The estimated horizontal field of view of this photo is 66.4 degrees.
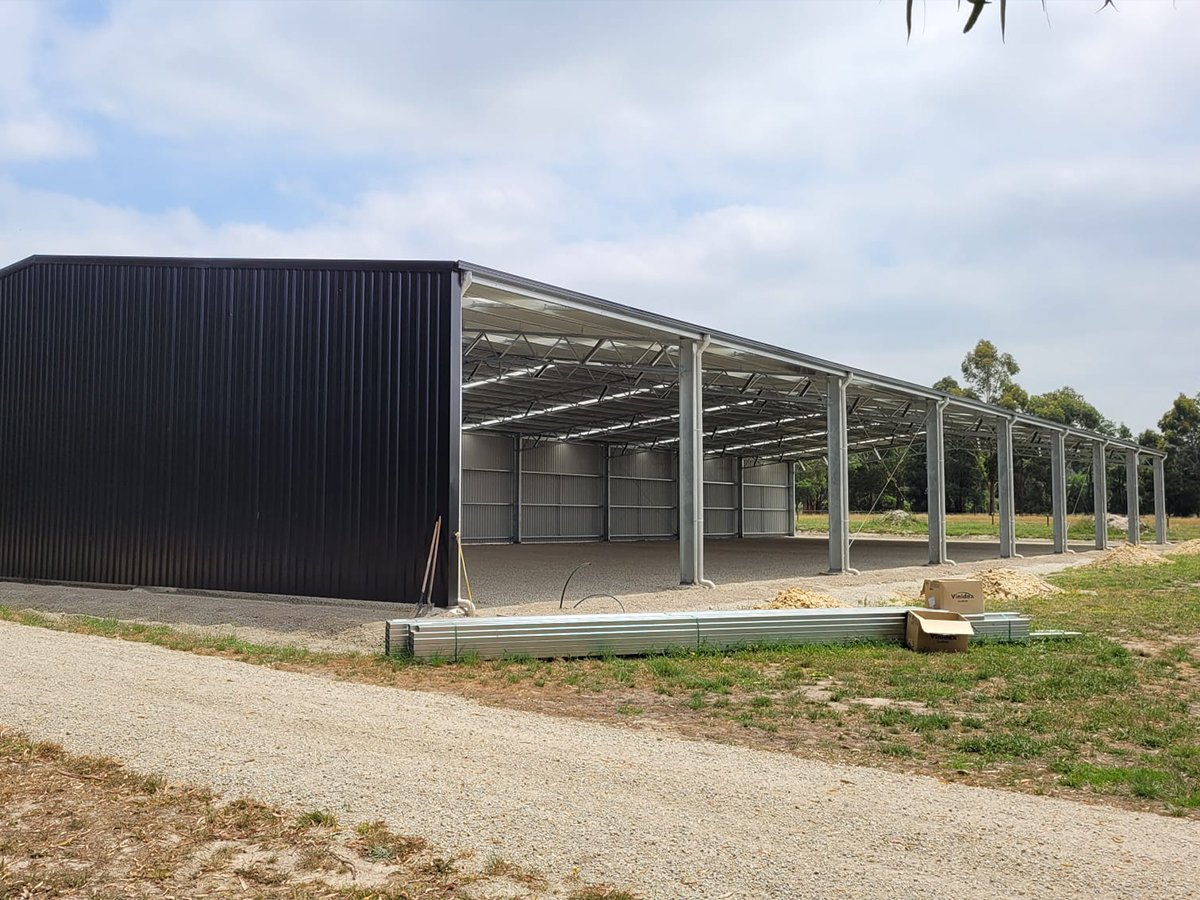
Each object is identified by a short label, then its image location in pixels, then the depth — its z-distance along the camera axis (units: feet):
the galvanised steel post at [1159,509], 153.69
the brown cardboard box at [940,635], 38.14
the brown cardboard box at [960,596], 41.93
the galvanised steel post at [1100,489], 132.98
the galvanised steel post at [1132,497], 146.20
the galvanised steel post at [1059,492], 120.88
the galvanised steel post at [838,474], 79.97
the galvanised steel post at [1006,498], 106.93
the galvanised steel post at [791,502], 201.87
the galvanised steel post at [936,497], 93.25
